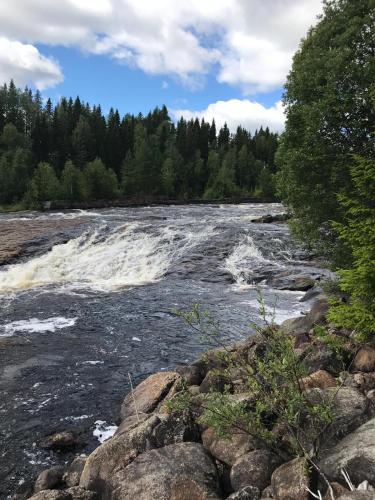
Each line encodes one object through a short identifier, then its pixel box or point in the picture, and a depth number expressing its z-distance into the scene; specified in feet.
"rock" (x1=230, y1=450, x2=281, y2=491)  19.90
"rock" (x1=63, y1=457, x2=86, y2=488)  26.58
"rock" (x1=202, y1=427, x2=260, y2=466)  22.57
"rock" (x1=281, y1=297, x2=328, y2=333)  43.14
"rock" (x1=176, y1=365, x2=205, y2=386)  36.99
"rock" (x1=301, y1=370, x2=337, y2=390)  27.12
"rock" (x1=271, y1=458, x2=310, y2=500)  17.72
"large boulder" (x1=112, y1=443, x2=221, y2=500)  20.33
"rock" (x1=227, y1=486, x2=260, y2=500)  18.49
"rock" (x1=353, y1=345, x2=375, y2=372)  27.81
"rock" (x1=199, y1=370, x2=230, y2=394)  32.48
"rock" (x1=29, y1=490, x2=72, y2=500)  21.75
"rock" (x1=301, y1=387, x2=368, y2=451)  20.97
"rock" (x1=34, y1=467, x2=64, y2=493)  26.35
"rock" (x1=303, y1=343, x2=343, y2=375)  29.63
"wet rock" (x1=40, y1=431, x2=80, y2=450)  31.19
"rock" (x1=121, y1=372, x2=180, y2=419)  34.78
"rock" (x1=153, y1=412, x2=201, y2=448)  24.99
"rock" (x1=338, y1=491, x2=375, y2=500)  15.06
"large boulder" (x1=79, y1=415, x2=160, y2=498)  24.20
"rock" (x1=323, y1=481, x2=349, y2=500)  17.26
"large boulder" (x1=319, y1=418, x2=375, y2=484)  17.34
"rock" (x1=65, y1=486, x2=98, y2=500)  22.44
